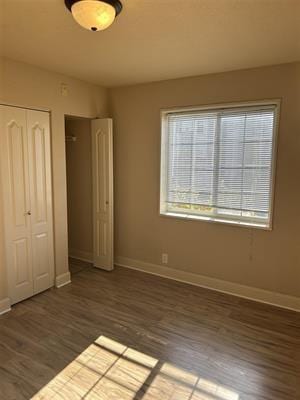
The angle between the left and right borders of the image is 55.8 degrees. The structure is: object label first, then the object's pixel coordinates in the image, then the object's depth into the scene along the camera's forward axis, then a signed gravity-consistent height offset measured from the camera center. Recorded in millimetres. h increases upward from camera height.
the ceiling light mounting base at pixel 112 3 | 1707 +993
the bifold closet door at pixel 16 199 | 2914 -362
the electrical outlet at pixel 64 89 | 3392 +916
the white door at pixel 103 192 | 3875 -357
